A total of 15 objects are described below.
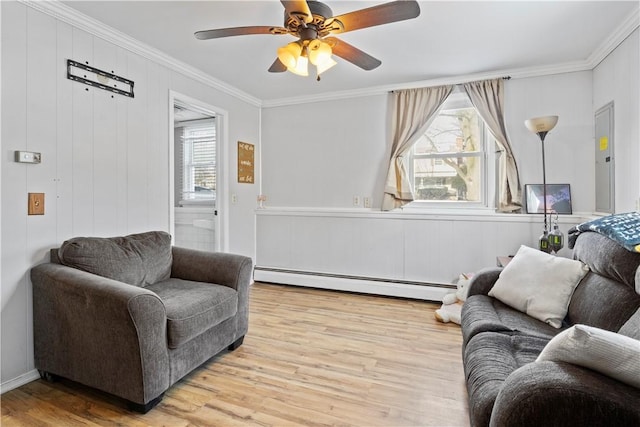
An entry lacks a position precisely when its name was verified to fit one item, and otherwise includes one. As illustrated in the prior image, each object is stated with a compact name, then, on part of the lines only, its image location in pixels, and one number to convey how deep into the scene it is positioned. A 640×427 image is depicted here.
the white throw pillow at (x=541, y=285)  1.84
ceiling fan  1.72
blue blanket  1.45
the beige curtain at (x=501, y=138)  3.45
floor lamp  2.89
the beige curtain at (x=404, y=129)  3.77
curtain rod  3.48
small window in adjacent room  4.81
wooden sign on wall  4.25
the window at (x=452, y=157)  3.74
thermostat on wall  2.11
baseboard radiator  3.79
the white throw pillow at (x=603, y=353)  0.88
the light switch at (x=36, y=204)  2.18
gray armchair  1.79
